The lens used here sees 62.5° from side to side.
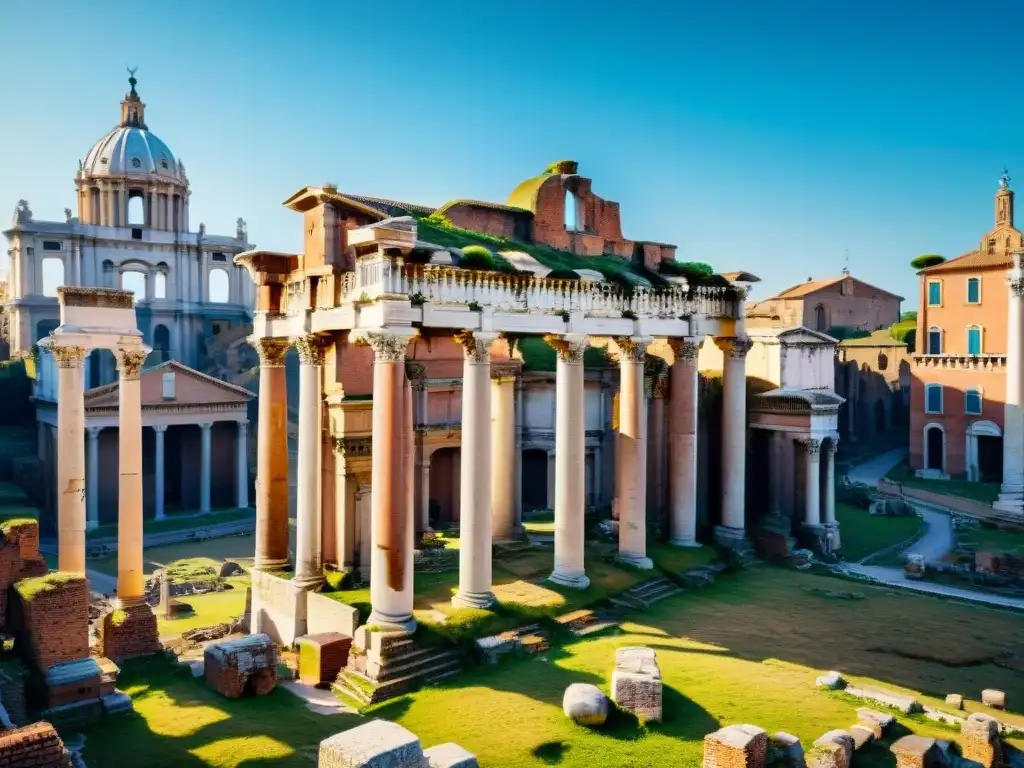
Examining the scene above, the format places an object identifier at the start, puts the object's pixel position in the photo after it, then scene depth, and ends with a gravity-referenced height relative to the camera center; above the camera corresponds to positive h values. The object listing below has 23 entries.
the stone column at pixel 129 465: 20.45 -2.35
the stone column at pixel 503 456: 25.30 -2.67
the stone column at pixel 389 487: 17.27 -2.45
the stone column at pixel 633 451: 23.02 -2.30
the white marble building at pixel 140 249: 63.81 +9.67
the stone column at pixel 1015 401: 41.06 -1.79
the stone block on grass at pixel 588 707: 14.18 -5.74
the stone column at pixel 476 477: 19.00 -2.46
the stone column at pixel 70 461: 19.06 -2.09
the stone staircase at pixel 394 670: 16.27 -6.05
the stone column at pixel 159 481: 45.31 -6.01
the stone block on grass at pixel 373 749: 9.65 -4.45
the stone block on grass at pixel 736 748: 11.91 -5.46
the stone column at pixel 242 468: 50.06 -5.92
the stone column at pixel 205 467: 47.56 -5.55
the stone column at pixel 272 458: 21.86 -2.33
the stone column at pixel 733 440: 26.03 -2.31
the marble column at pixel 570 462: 20.94 -2.36
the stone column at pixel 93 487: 42.62 -5.99
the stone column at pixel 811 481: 30.14 -4.13
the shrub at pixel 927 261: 52.31 +6.49
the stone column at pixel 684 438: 25.22 -2.16
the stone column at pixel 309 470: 20.59 -2.51
